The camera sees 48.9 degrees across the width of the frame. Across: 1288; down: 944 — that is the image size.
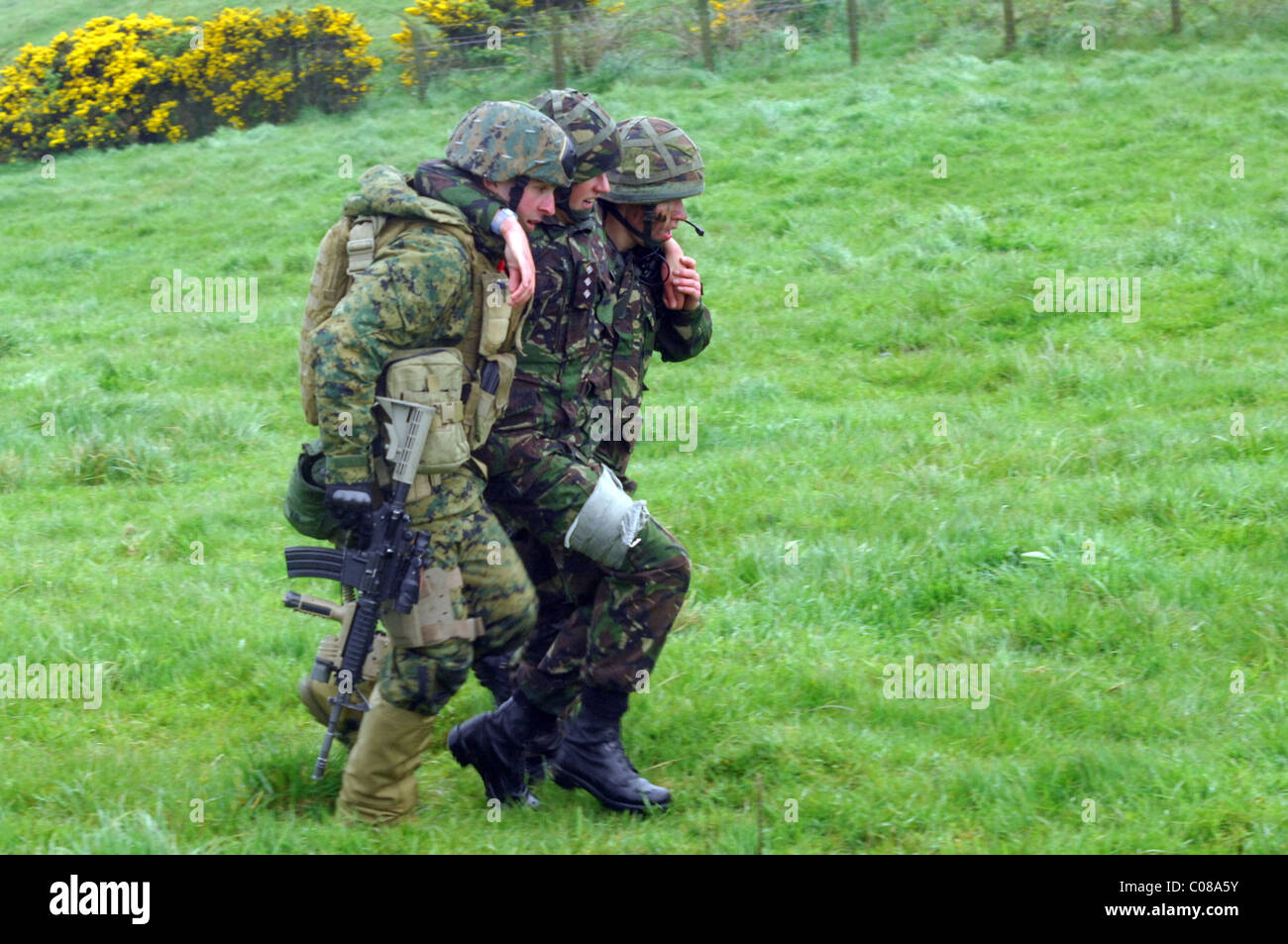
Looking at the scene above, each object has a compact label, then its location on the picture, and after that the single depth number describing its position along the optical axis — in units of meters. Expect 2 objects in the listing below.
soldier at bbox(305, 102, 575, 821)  4.16
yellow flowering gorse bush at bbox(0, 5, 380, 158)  26.25
